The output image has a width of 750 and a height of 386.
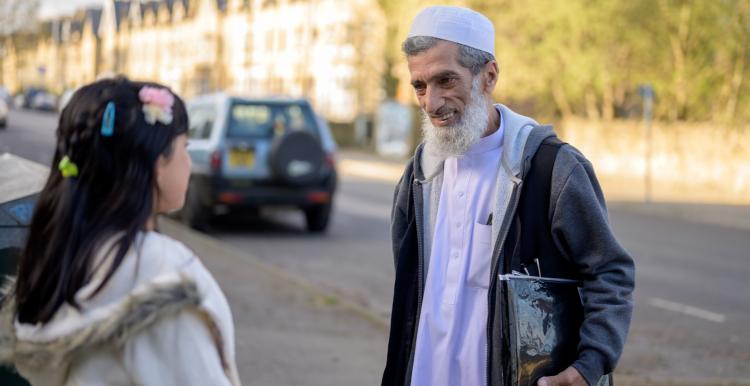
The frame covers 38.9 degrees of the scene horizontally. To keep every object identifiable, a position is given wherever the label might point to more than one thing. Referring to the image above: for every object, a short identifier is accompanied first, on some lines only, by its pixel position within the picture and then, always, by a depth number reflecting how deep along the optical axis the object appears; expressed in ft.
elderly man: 9.34
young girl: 6.48
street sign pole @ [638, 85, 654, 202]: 75.87
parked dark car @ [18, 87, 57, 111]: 236.84
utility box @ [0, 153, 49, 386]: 11.24
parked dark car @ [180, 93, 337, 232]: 44.73
